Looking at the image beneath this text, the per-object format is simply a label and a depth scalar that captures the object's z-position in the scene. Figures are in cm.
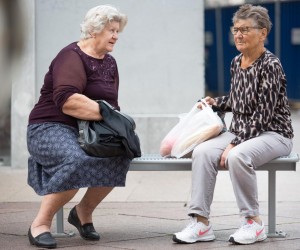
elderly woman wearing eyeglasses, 814
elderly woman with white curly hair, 788
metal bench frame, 852
